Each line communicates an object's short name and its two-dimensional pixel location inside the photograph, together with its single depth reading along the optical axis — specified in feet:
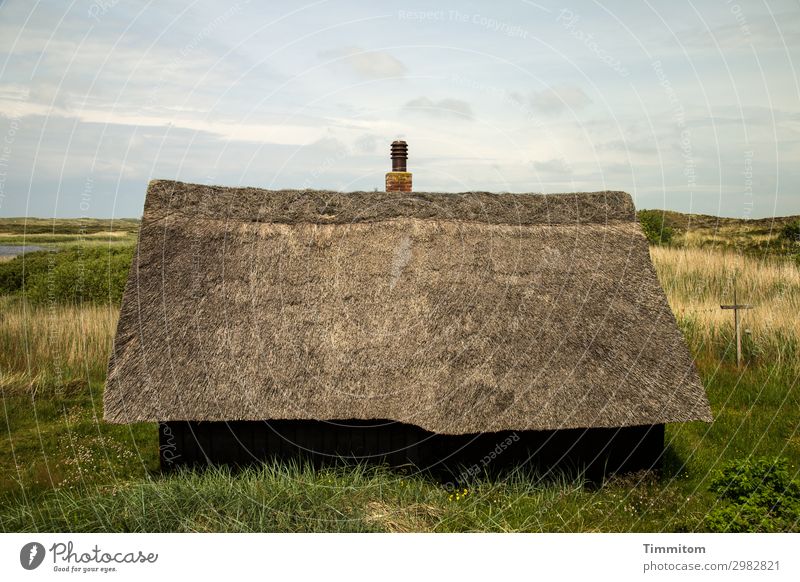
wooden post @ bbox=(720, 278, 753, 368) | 40.04
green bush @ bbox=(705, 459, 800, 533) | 20.42
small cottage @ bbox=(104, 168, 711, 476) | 25.20
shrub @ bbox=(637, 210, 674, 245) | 74.54
